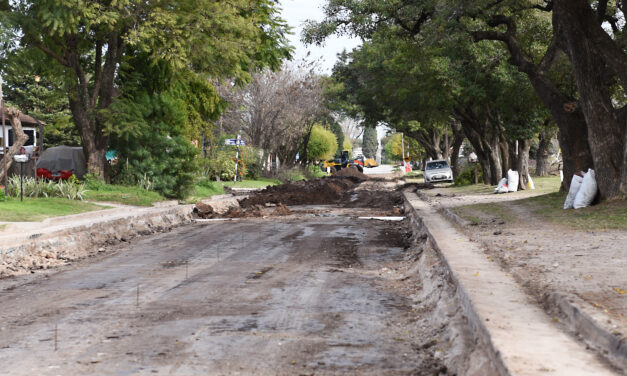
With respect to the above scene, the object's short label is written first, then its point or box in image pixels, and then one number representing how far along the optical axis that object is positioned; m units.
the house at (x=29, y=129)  45.53
